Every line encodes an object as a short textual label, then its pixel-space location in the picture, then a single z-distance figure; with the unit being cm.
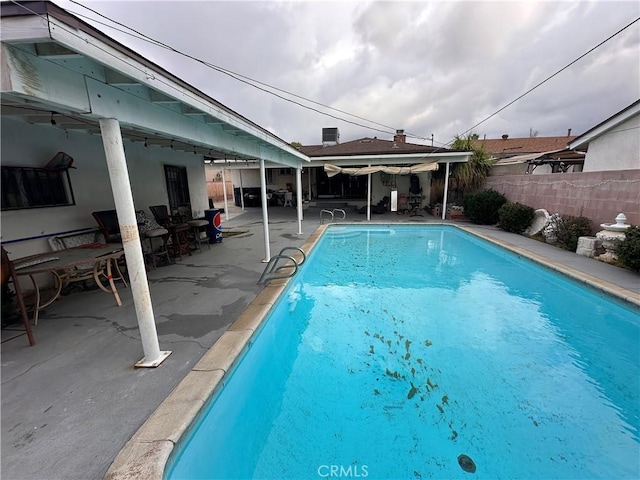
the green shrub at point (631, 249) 520
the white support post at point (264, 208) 618
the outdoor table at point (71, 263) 339
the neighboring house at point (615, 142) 838
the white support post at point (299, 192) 1005
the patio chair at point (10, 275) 296
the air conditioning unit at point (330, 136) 2250
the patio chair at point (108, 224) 523
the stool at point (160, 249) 571
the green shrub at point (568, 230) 730
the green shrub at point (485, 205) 1124
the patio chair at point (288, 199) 1888
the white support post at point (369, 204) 1312
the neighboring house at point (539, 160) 1301
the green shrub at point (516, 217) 947
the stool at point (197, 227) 731
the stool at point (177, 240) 669
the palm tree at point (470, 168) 1283
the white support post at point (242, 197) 1814
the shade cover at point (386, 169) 1225
